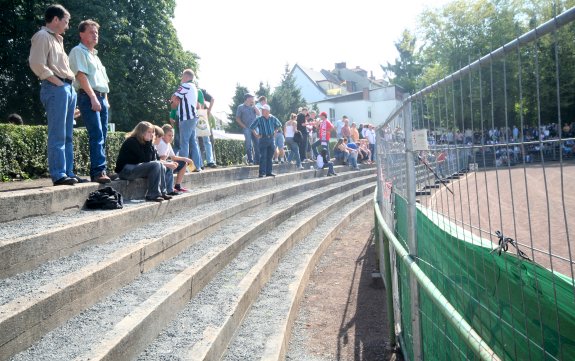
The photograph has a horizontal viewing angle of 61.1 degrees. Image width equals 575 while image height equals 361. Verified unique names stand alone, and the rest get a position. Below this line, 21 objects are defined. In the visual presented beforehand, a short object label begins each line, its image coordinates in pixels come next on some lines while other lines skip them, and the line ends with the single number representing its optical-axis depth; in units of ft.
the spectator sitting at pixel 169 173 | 21.40
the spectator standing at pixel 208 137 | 31.42
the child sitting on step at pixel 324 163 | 48.70
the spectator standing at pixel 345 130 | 60.13
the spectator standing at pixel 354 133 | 62.18
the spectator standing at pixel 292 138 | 44.57
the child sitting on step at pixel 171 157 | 23.43
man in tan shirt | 15.58
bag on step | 16.32
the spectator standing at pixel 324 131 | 49.94
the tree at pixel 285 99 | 149.79
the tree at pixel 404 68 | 237.86
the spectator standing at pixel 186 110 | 26.73
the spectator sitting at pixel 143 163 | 19.52
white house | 205.77
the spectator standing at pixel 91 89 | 17.75
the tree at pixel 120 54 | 79.10
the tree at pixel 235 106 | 139.33
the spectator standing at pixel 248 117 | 36.40
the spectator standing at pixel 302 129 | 45.70
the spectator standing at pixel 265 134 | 33.68
